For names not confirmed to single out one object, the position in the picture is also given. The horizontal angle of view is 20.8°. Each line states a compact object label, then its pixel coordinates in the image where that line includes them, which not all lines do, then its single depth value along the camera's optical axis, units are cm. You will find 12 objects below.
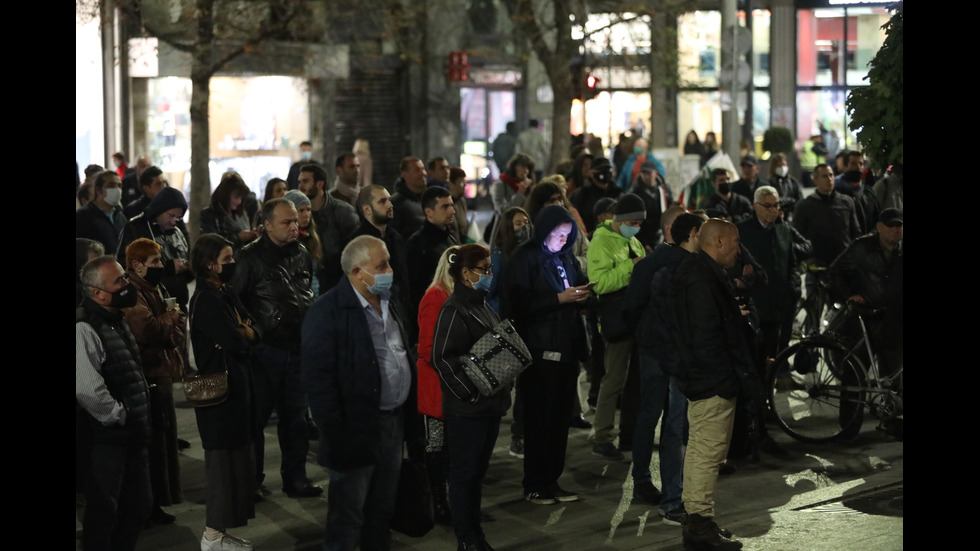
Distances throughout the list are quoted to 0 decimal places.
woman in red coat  1516
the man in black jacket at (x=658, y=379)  1659
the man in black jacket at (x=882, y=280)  2053
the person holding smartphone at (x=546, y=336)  1705
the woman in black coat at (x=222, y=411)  1497
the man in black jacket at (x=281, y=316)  1692
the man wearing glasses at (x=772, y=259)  2183
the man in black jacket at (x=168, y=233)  1967
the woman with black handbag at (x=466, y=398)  1436
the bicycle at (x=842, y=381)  2051
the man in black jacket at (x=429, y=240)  1945
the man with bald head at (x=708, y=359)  1499
